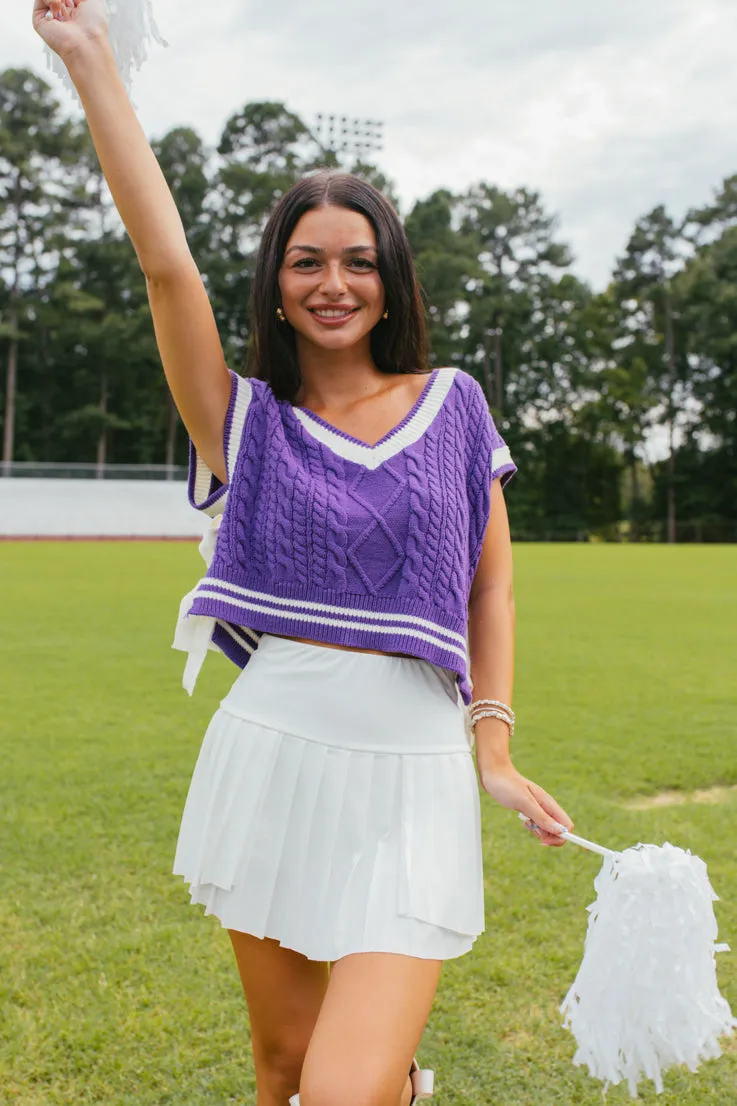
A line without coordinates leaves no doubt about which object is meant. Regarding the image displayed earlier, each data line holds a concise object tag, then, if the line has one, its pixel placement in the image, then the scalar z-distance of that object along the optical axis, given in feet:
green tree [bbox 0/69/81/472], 138.82
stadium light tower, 115.39
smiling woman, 5.45
